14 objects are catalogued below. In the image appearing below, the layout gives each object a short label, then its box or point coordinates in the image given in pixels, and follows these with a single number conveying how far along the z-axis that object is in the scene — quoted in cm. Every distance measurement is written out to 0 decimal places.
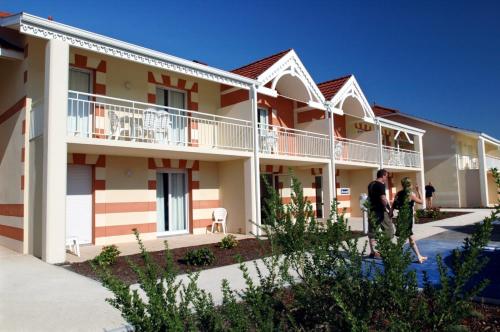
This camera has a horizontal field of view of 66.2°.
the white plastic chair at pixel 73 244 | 890
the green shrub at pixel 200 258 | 785
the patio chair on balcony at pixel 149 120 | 1009
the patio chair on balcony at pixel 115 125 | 980
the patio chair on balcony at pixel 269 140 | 1351
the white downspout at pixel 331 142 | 1573
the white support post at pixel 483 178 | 2545
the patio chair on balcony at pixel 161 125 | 1038
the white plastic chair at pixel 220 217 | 1320
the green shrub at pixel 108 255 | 738
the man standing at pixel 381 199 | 760
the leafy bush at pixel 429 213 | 1765
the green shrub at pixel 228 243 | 966
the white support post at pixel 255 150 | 1246
